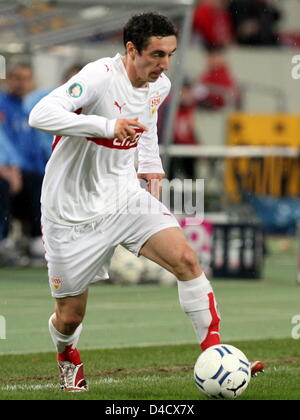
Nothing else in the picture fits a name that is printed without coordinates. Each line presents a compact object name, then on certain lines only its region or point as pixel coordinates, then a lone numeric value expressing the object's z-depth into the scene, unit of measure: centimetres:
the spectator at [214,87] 2153
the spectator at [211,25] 2275
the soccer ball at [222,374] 618
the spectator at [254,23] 2412
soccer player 646
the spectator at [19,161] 1436
